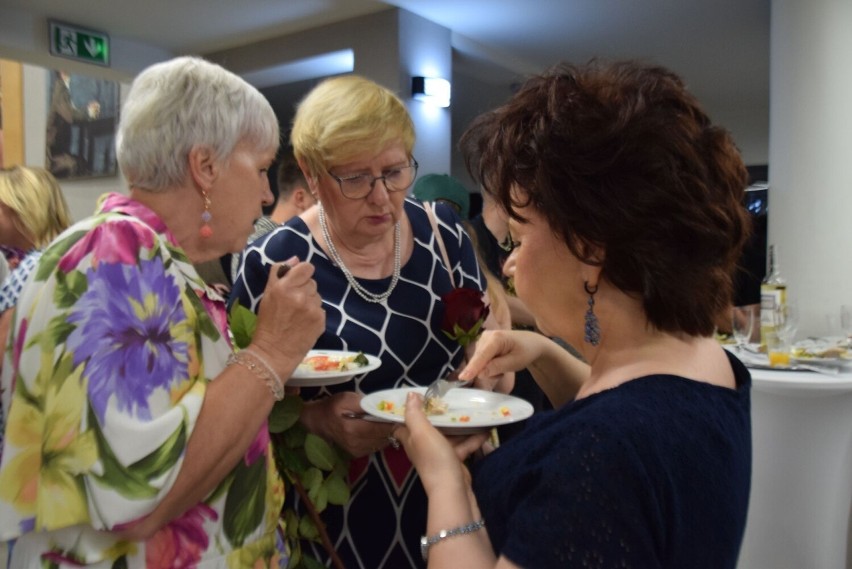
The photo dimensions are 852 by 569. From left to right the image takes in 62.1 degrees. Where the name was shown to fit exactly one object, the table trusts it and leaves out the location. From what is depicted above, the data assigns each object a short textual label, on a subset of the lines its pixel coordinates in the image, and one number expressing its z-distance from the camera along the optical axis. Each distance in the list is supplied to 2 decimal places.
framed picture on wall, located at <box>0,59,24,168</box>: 4.09
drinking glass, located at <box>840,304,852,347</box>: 3.07
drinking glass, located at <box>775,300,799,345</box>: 2.65
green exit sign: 5.45
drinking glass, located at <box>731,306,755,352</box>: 2.99
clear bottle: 2.73
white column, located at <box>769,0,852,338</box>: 3.97
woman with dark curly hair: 0.70
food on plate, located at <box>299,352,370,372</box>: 1.26
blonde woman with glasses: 1.43
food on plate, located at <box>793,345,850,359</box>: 2.69
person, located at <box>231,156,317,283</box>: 3.29
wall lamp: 5.65
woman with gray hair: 0.82
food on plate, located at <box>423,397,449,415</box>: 1.27
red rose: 1.40
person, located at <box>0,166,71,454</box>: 2.99
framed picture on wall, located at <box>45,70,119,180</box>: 4.39
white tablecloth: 2.37
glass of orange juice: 2.54
